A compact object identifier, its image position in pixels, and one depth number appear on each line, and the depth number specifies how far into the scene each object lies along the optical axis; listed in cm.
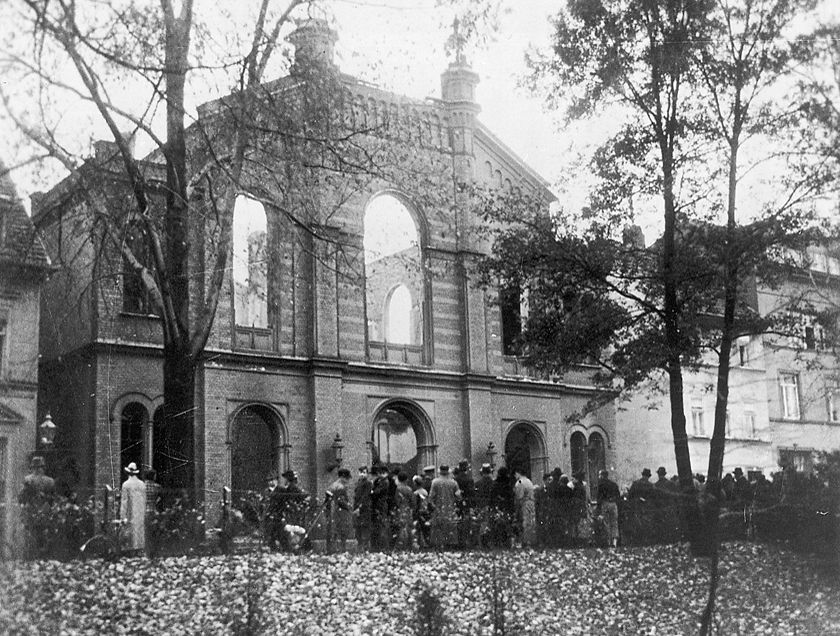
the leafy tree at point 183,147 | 1452
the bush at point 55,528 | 1329
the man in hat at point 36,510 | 1328
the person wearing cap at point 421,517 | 1749
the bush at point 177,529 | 1441
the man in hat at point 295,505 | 1636
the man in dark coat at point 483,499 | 1769
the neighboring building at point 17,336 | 1728
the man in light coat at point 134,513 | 1420
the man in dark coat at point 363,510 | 1730
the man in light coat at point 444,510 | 1738
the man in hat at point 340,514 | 1698
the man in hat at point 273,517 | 1591
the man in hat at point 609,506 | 1980
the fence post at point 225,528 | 1467
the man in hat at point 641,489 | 2047
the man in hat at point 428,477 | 2002
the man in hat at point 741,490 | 2113
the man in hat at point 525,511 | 1831
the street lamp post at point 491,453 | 2906
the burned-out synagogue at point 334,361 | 2345
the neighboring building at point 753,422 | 2861
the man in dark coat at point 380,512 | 1716
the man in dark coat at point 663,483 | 2030
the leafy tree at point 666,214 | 1852
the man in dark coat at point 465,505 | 1755
